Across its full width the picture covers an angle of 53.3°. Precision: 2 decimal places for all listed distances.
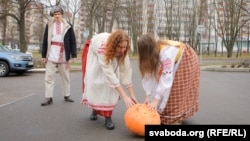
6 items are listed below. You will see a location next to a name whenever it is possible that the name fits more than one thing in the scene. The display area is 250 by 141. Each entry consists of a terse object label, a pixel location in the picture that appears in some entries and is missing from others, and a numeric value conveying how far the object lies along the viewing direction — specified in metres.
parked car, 10.77
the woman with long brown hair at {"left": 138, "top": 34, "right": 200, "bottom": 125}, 3.36
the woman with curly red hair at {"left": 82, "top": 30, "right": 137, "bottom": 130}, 3.61
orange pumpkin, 3.35
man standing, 5.31
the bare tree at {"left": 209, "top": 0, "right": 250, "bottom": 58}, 34.33
